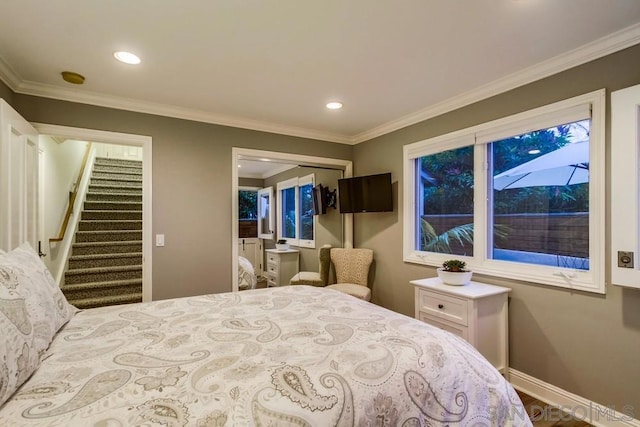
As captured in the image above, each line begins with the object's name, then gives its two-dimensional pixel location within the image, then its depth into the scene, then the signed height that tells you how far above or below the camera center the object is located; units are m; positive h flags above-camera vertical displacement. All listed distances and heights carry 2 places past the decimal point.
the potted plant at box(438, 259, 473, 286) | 2.48 -0.49
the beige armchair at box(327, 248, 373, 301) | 3.71 -0.67
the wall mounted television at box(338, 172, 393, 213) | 3.50 +0.26
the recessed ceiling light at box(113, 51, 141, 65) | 2.03 +1.09
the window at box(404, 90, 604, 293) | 2.01 +0.16
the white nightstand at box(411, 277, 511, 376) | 2.24 -0.79
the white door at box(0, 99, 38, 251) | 1.93 +0.25
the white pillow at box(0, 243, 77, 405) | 0.89 -0.38
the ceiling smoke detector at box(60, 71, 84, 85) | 2.28 +1.07
